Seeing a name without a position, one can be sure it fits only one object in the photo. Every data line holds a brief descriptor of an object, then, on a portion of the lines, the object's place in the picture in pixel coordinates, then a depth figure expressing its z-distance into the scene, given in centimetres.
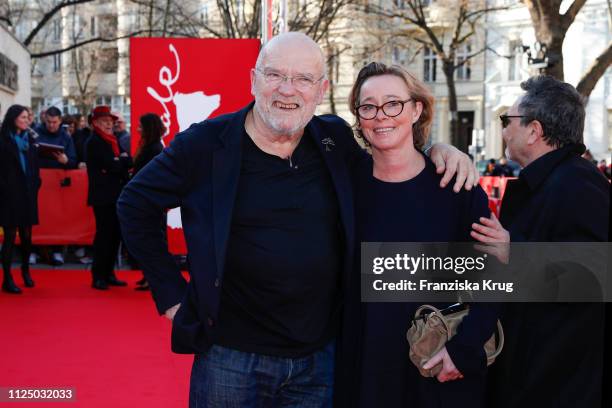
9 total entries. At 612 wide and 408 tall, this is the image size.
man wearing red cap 819
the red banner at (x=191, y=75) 730
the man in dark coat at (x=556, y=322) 276
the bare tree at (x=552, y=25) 1305
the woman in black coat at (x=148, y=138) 742
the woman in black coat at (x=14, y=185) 779
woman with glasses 255
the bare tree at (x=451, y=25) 2353
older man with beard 258
